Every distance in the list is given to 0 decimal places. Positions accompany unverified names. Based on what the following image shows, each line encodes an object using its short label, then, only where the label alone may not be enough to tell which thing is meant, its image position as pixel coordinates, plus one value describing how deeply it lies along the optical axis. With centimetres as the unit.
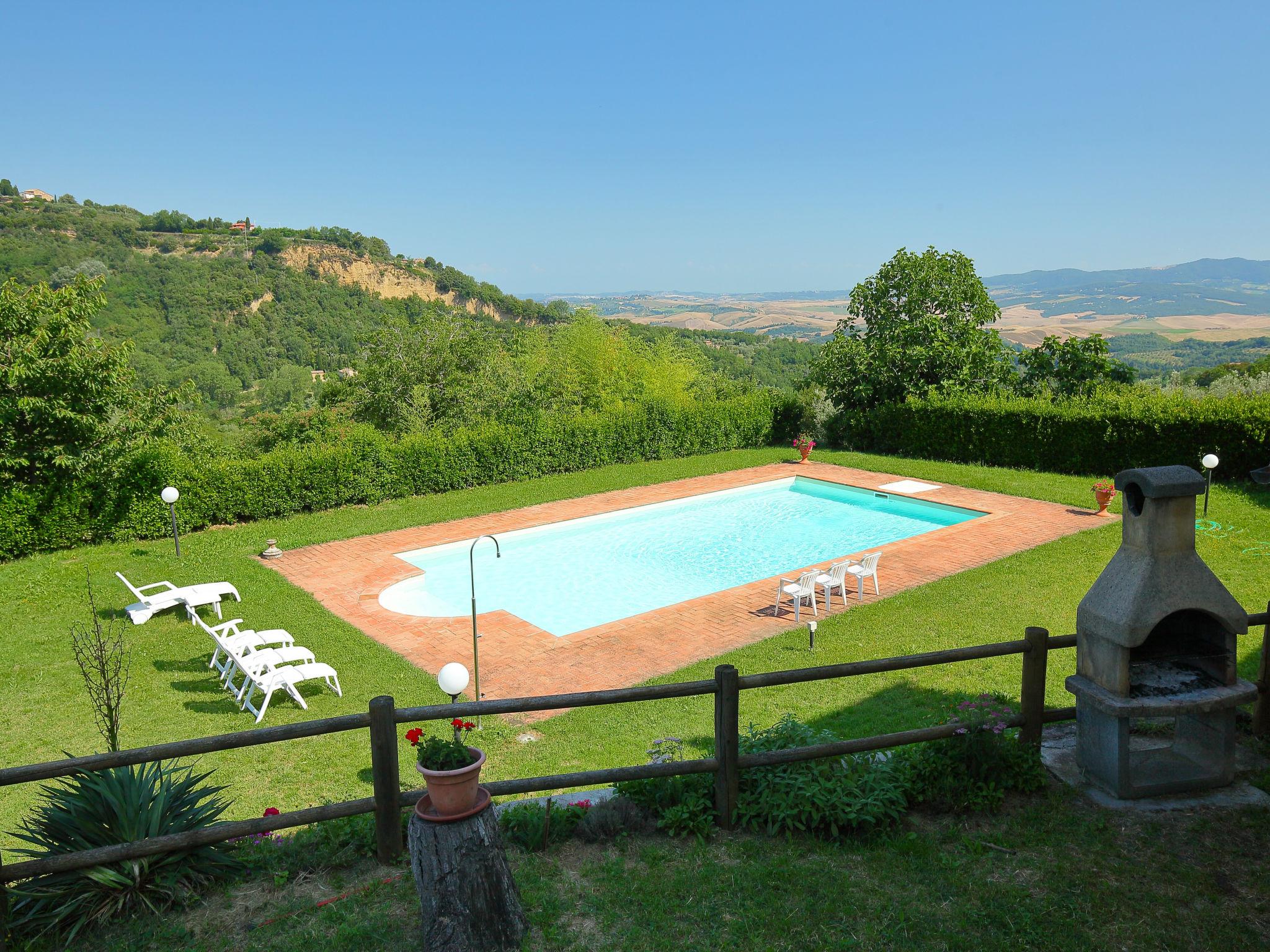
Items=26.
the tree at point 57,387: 1260
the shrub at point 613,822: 457
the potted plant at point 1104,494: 1541
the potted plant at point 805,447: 2212
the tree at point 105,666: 482
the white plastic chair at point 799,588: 1095
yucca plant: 379
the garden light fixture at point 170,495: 1214
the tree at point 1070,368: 2144
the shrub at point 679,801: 454
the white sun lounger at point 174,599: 1084
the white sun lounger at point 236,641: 895
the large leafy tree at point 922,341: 2253
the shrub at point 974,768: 473
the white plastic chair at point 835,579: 1148
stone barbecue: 453
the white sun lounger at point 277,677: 829
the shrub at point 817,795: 451
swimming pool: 1323
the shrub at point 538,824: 448
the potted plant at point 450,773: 353
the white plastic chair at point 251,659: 865
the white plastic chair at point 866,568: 1178
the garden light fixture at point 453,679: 613
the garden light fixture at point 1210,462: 1342
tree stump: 348
